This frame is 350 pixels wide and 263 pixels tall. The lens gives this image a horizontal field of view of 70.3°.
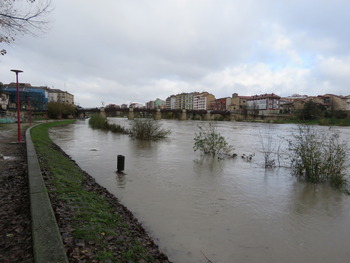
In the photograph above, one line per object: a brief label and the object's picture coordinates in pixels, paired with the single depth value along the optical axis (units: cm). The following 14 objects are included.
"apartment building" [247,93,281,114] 12264
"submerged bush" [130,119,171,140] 2208
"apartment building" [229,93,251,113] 13912
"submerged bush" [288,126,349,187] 911
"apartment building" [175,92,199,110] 18412
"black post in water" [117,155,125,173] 1025
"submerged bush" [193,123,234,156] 1466
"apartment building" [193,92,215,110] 16412
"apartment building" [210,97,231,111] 14638
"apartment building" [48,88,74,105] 13688
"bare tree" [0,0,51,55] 623
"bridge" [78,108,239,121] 9544
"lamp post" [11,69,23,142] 1273
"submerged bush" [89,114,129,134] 2953
